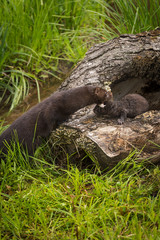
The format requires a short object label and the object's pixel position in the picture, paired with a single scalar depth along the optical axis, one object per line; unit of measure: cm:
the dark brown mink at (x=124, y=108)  668
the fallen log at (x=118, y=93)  588
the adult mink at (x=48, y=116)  685
